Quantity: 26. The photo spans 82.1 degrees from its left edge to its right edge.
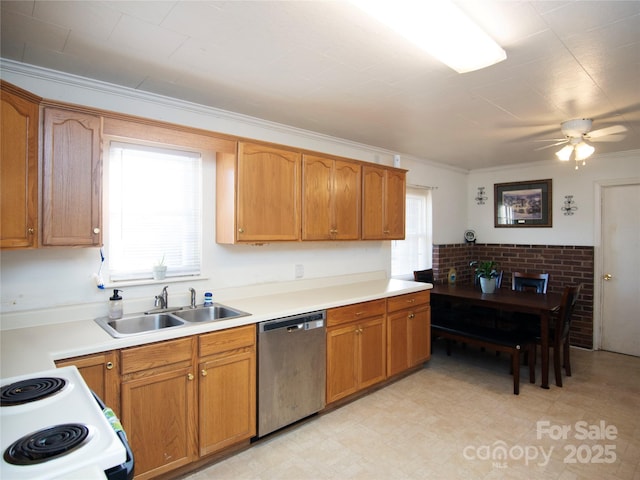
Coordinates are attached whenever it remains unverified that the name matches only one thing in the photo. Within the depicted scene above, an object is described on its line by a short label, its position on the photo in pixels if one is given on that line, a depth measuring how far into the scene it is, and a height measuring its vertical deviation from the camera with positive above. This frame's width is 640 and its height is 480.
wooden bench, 3.29 -0.96
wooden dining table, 3.36 -0.61
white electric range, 0.91 -0.56
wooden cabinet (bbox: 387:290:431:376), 3.39 -0.90
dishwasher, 2.45 -0.93
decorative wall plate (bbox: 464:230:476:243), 5.48 +0.04
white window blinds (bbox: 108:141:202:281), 2.45 +0.20
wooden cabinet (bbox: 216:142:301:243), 2.68 +0.33
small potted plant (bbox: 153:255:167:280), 2.54 -0.23
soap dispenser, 2.25 -0.42
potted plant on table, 4.04 -0.44
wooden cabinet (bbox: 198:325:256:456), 2.18 -0.93
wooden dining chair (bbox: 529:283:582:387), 3.38 -0.87
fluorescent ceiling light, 1.49 +0.93
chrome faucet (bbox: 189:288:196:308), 2.61 -0.42
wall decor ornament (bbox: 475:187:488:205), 5.43 +0.63
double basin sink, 2.25 -0.53
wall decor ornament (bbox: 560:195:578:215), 4.63 +0.42
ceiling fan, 3.01 +0.87
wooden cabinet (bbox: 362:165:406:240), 3.60 +0.36
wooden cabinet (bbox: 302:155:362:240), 3.10 +0.35
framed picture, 4.86 +0.48
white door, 4.29 -0.36
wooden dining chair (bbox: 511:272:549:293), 4.22 -0.51
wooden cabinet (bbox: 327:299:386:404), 2.88 -0.91
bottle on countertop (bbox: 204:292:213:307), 2.67 -0.44
